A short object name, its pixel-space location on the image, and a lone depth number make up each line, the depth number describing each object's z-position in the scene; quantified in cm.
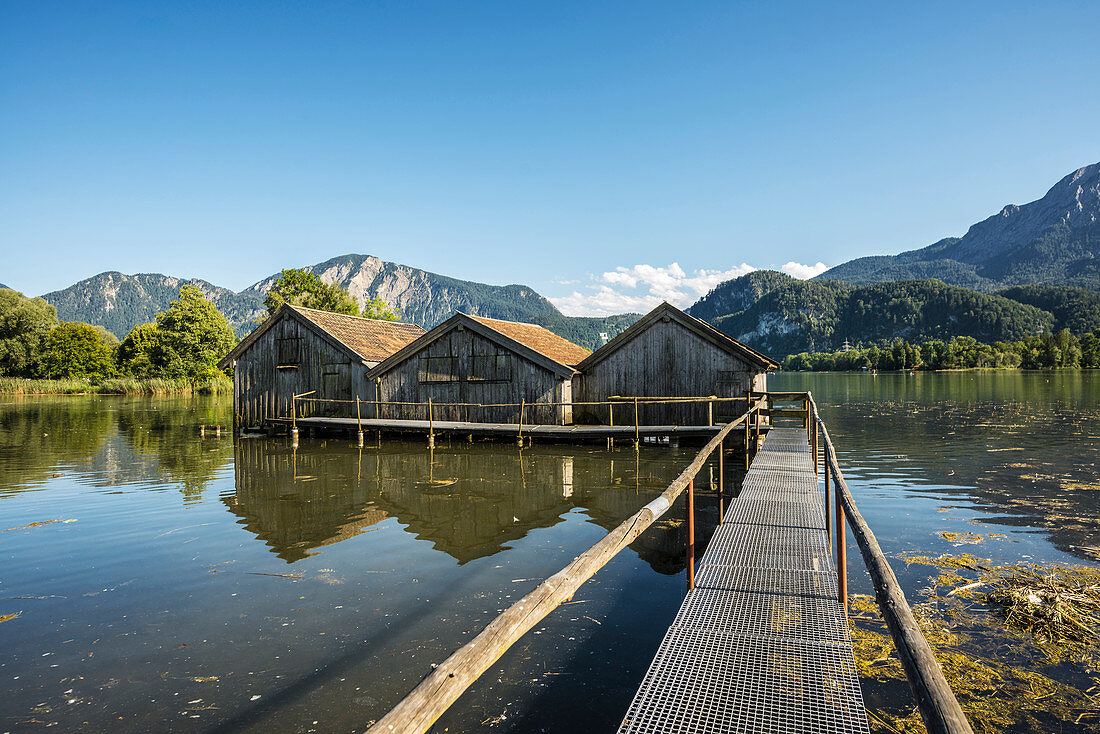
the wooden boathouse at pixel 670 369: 2462
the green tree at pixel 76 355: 7225
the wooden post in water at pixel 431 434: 2443
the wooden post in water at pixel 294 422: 2720
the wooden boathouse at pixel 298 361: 2961
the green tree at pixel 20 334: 6794
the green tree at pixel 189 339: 6881
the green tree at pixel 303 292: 5628
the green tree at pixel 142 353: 7056
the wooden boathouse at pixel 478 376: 2623
